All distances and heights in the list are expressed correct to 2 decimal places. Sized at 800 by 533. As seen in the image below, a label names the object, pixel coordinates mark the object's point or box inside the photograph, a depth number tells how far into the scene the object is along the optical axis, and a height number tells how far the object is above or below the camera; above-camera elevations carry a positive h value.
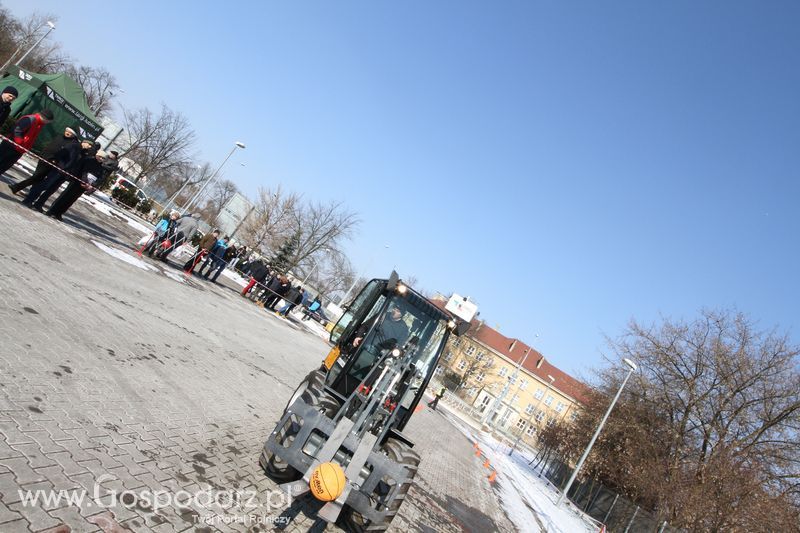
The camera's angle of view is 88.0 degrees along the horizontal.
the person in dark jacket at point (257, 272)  18.36 -0.89
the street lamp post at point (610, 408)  15.58 +2.11
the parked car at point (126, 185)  23.41 -1.00
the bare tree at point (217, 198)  73.91 +3.98
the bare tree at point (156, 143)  40.72 +3.48
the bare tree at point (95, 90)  44.22 +5.03
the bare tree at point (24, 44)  40.44 +4.95
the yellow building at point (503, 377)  57.72 +3.57
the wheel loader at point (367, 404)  4.05 -0.98
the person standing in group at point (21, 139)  8.59 -0.71
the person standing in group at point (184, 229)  12.35 -0.68
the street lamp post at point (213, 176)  30.50 +2.92
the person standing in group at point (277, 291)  19.13 -1.17
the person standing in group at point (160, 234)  12.30 -1.17
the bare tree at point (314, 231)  41.84 +4.63
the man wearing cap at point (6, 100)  8.45 -0.20
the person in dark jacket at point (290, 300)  20.34 -1.23
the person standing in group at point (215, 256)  15.31 -1.04
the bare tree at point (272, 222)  41.41 +3.09
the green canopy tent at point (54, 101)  19.30 +0.71
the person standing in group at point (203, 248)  14.04 -0.97
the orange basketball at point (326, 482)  3.15 -1.21
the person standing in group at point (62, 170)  8.84 -0.75
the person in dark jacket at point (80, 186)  9.16 -0.94
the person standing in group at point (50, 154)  8.76 -0.68
